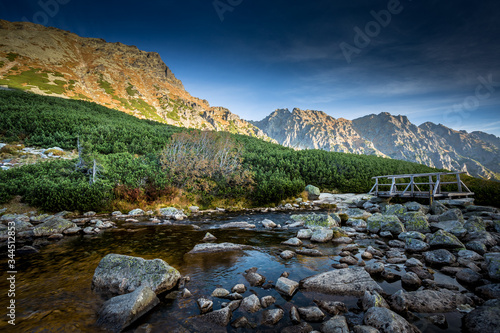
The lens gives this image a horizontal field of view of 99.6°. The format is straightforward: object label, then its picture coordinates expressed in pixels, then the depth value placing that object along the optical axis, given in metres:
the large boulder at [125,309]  4.52
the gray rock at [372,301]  4.93
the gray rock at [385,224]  11.46
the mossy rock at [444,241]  8.68
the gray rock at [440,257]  7.42
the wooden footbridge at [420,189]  17.19
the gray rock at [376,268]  7.00
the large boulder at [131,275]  5.92
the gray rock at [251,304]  5.12
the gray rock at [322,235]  10.47
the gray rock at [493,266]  6.12
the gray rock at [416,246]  8.82
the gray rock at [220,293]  5.73
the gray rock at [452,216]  12.05
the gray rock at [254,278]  6.50
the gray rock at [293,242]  10.11
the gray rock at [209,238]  10.90
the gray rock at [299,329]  4.40
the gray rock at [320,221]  13.21
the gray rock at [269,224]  14.03
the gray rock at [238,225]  13.79
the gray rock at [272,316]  4.70
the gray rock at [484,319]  4.17
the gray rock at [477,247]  8.24
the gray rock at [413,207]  16.12
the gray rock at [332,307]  5.04
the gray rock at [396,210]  14.52
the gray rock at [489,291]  5.39
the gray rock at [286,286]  5.89
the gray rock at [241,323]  4.57
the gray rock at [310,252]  8.83
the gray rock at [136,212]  16.22
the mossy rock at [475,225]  10.19
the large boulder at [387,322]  4.07
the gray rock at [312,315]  4.78
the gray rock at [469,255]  7.68
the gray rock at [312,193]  24.70
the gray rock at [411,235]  9.78
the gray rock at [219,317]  4.68
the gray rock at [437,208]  14.77
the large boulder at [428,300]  5.05
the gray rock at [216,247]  9.27
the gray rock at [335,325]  4.16
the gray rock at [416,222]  11.60
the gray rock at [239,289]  6.04
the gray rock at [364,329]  3.96
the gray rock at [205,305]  5.09
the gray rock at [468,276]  6.27
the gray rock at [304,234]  11.26
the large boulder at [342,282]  5.88
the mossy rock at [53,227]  10.75
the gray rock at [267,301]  5.31
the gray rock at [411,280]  6.27
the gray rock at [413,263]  7.42
